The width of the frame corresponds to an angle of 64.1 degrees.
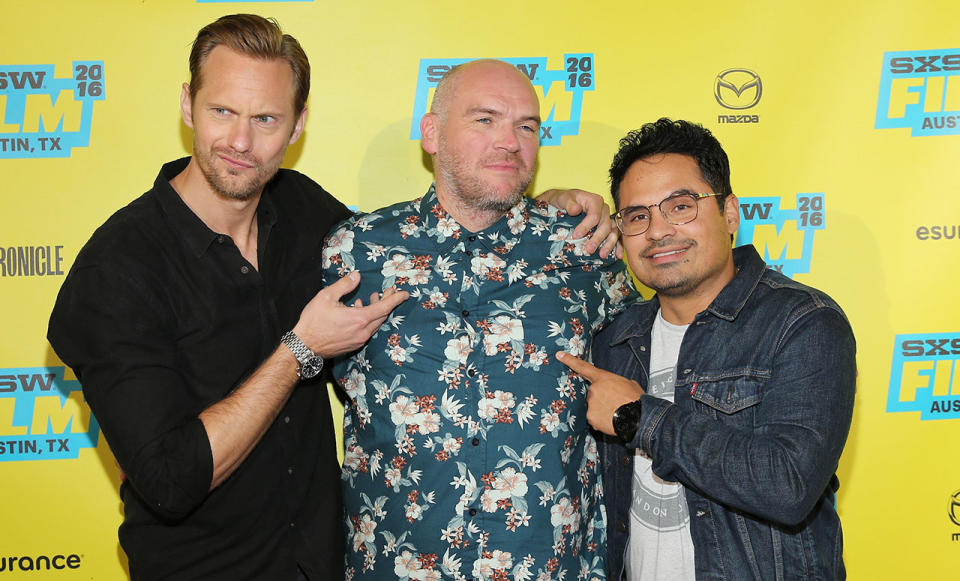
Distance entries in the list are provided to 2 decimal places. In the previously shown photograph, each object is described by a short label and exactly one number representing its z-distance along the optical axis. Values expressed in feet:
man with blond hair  5.53
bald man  6.12
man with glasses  5.23
